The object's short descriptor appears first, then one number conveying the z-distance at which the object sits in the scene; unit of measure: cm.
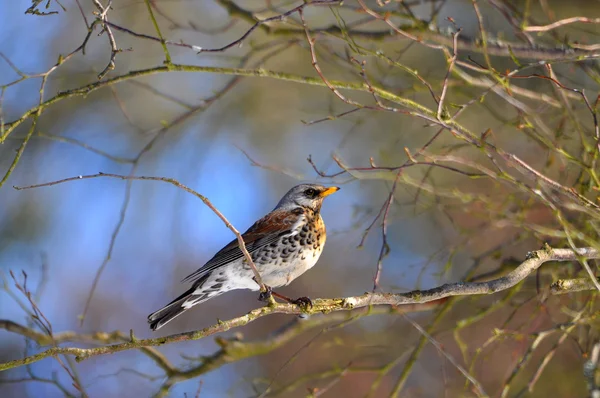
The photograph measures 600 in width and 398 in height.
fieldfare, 863
